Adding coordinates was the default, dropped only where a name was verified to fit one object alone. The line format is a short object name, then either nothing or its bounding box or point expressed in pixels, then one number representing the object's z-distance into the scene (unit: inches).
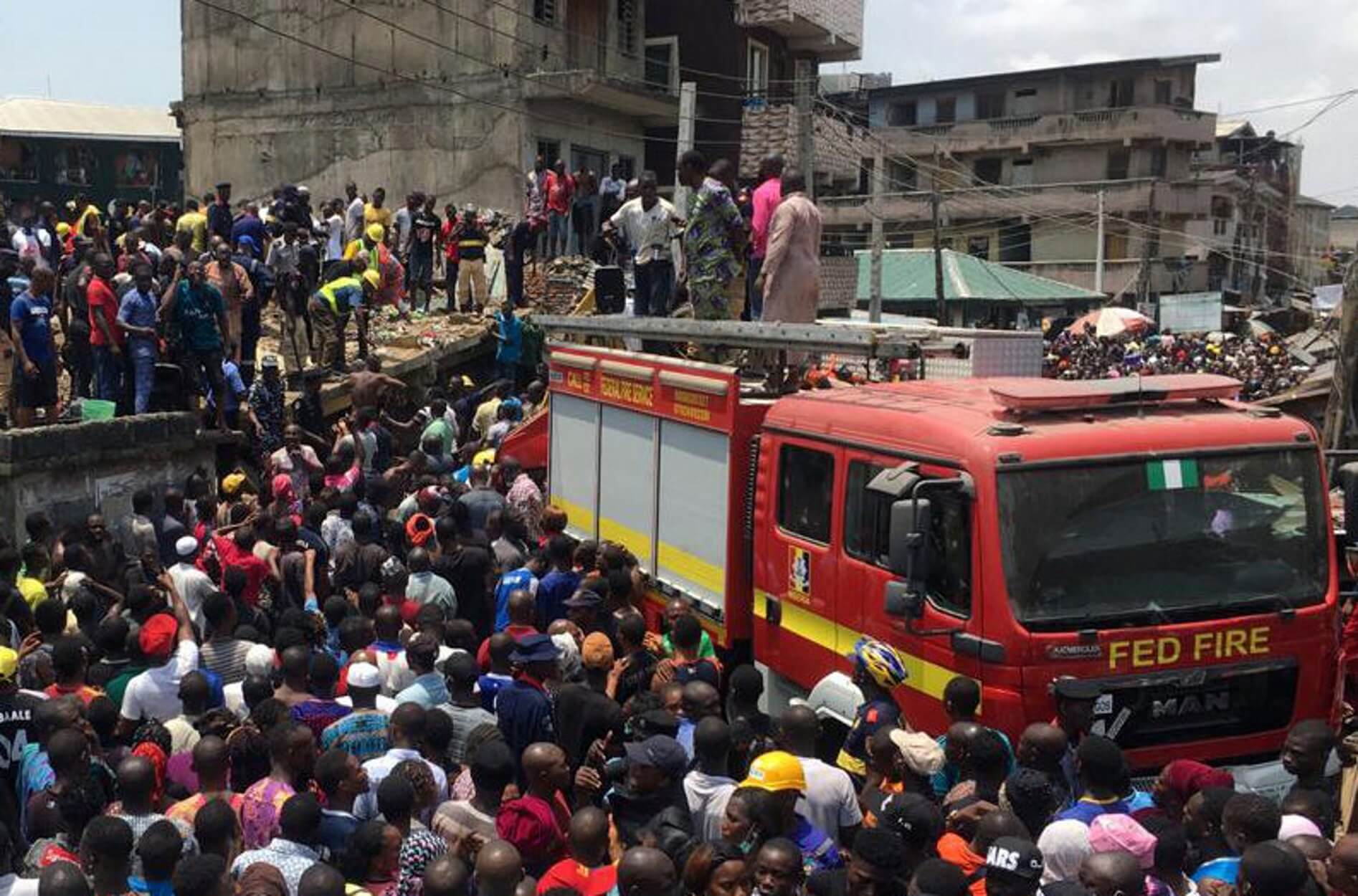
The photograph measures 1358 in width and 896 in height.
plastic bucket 458.9
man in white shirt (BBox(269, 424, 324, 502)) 432.5
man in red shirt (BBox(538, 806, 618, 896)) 168.2
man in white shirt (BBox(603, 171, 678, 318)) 501.7
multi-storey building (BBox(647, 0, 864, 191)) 1155.3
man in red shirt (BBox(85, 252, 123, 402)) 460.8
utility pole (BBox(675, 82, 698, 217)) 810.8
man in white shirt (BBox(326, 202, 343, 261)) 721.0
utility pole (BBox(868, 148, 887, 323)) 1025.5
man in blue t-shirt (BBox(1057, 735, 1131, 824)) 183.0
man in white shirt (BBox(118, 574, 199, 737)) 240.1
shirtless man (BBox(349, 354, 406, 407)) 519.8
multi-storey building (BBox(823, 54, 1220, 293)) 1973.4
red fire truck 219.6
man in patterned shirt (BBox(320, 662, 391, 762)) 215.8
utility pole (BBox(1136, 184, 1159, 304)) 1793.4
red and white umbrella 1254.9
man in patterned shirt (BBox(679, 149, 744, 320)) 394.9
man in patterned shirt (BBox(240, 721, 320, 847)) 190.4
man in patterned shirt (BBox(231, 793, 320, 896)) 171.5
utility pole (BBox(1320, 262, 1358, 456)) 385.1
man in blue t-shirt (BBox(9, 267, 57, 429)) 448.8
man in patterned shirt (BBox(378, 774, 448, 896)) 174.9
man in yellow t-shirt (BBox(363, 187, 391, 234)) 741.9
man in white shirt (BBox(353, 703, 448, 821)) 199.9
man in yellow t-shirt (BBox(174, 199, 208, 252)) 649.6
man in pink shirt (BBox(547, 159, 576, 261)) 784.3
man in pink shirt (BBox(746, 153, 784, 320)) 393.7
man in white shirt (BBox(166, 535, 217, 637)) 300.0
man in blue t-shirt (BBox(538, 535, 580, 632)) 303.7
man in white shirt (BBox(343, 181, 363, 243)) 744.3
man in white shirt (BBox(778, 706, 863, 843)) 191.6
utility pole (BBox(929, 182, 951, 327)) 1254.3
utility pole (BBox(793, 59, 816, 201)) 1065.5
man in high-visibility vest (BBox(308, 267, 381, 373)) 579.8
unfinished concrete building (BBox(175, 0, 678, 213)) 984.3
